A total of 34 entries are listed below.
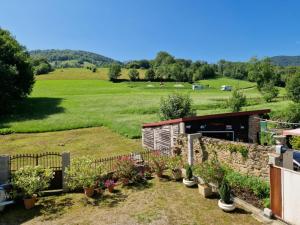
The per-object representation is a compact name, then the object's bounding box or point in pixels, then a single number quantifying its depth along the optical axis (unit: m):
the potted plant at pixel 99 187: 10.21
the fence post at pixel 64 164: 10.33
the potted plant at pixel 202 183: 9.27
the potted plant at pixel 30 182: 9.06
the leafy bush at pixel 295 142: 14.12
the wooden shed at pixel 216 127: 13.81
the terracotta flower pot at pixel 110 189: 10.31
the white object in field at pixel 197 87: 64.71
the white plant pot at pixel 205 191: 9.24
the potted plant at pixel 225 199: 8.05
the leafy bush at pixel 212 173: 9.33
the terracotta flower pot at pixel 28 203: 9.09
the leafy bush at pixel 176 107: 19.20
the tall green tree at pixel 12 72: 28.47
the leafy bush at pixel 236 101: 27.20
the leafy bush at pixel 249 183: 8.47
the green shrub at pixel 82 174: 9.83
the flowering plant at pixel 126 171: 10.94
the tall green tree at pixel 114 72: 72.87
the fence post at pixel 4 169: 9.53
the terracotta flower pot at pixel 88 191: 9.88
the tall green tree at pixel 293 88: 37.98
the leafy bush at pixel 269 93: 41.81
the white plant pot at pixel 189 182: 10.29
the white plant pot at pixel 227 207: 8.03
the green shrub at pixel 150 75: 78.61
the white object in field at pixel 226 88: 65.74
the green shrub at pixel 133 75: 76.05
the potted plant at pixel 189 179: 10.30
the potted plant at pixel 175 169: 11.21
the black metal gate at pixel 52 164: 10.48
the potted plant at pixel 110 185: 10.27
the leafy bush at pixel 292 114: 21.78
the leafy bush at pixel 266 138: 16.15
